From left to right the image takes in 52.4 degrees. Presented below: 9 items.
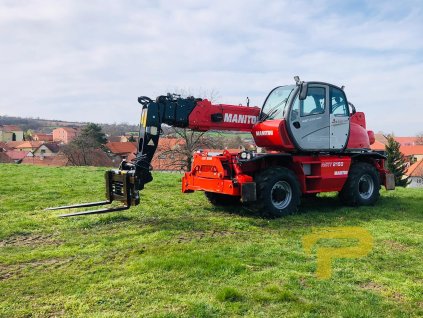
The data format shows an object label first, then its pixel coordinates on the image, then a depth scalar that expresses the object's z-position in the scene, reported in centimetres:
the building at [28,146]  7958
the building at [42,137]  10352
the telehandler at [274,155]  810
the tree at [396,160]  4550
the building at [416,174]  6028
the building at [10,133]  10775
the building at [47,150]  7270
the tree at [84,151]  4562
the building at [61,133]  9756
